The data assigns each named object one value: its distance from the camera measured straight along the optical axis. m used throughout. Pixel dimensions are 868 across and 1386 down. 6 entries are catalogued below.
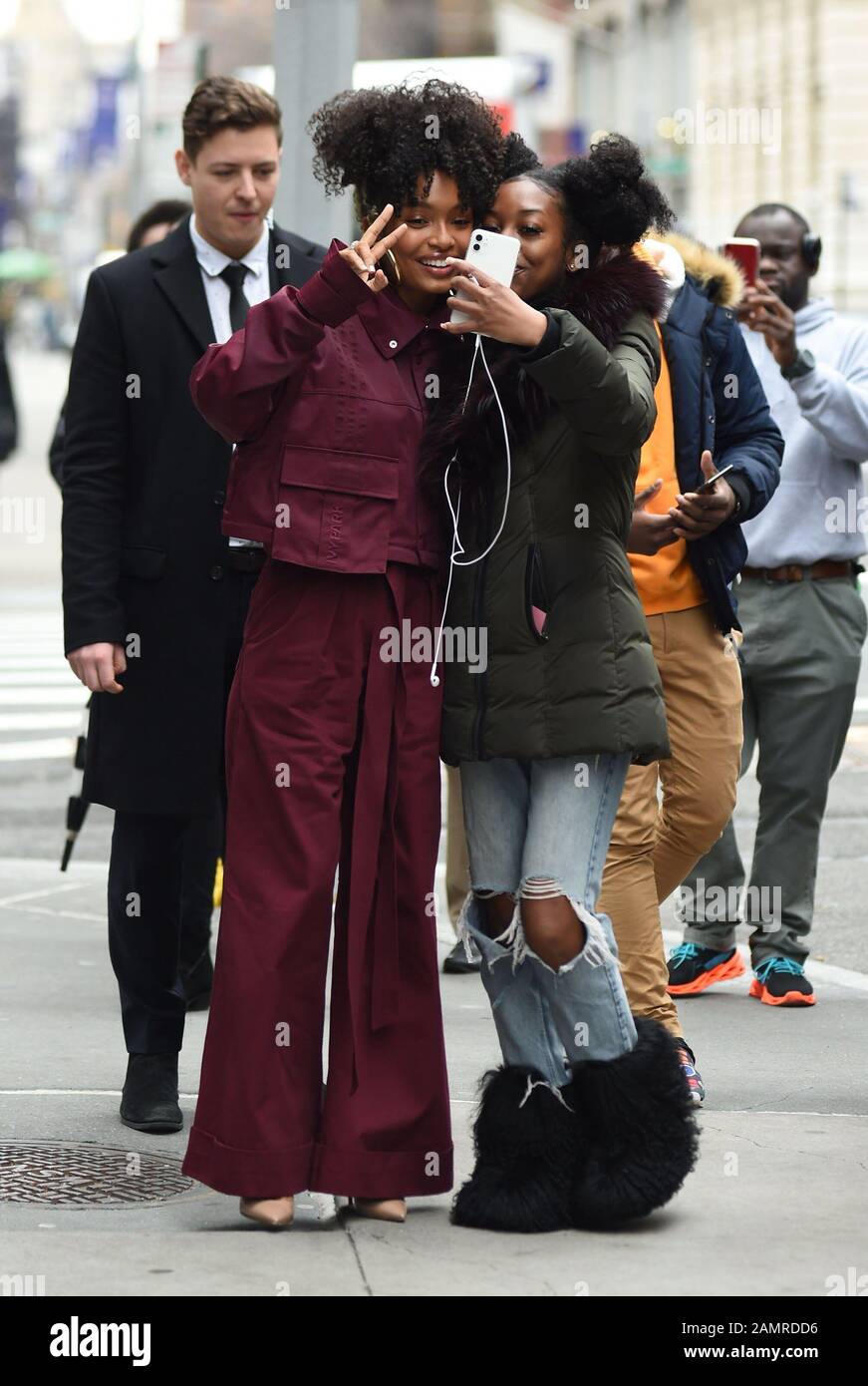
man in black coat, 10.62
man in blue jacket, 10.97
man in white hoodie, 13.89
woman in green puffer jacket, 8.84
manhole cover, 9.66
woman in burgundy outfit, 8.82
